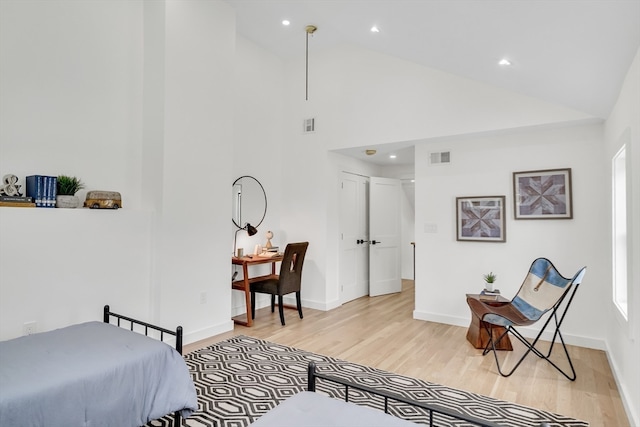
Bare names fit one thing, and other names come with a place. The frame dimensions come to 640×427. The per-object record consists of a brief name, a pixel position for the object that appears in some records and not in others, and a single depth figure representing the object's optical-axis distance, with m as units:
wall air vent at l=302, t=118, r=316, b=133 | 5.39
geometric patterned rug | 2.37
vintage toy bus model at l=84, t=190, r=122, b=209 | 3.20
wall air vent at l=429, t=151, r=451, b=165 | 4.54
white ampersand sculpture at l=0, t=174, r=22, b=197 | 2.71
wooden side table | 3.64
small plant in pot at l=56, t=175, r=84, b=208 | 3.00
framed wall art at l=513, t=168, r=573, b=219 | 3.80
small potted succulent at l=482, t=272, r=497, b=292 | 3.99
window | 2.94
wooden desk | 4.34
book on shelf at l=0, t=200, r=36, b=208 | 2.67
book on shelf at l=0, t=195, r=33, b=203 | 2.67
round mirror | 4.88
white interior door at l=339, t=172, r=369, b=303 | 5.66
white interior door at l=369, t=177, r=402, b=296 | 6.07
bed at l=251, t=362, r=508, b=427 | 1.39
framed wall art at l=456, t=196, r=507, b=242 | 4.18
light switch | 4.62
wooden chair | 4.42
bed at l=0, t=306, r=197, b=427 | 1.63
